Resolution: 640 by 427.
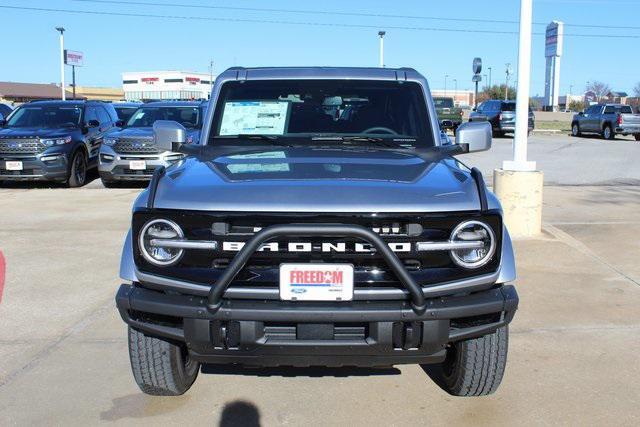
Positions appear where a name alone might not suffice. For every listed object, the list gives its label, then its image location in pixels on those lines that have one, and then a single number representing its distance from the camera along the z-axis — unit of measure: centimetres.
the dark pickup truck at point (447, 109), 3294
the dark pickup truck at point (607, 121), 2884
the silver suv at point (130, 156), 1262
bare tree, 11652
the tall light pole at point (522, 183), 762
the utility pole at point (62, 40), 4366
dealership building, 8762
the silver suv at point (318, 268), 288
